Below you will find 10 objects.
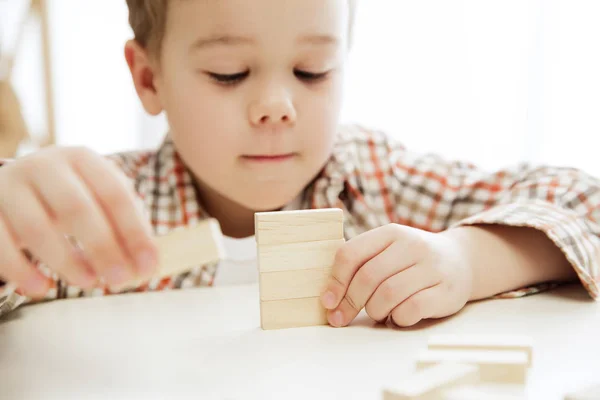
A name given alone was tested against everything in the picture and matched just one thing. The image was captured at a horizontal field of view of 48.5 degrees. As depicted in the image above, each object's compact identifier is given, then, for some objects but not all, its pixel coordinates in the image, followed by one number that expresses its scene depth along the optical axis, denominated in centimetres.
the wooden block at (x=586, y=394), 39
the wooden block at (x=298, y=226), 59
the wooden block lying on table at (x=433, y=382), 39
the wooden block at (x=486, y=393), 39
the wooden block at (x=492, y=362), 44
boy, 48
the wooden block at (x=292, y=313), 60
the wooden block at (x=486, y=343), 47
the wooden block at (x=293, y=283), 60
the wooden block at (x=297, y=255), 59
